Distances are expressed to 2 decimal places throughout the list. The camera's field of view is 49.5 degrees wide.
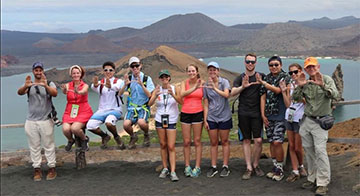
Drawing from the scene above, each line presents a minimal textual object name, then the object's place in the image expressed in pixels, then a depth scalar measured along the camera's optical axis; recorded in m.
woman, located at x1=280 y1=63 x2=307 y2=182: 5.47
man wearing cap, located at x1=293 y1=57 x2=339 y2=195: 5.07
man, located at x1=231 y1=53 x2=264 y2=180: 5.66
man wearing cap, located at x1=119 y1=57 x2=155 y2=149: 6.22
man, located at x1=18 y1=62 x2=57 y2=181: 6.23
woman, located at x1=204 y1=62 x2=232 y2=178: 5.86
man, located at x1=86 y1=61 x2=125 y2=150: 6.33
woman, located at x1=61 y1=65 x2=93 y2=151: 6.34
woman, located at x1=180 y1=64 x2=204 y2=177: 5.86
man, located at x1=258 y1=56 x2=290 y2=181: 5.55
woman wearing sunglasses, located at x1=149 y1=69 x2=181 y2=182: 5.98
